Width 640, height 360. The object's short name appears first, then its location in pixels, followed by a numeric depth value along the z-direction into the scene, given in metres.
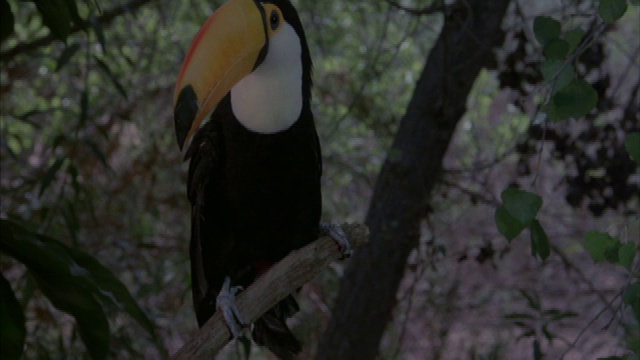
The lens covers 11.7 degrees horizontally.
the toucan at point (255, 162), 3.39
